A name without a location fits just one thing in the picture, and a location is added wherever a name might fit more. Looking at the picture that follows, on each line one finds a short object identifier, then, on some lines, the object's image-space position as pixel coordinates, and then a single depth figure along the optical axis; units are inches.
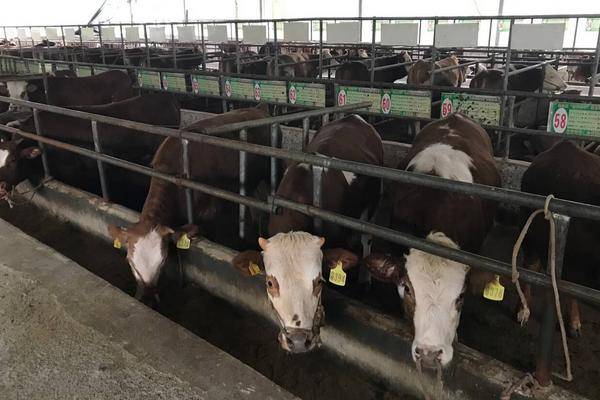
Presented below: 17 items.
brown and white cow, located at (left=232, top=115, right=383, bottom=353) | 104.3
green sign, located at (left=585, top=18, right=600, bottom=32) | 612.4
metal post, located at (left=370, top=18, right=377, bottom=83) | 262.3
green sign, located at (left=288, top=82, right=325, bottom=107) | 237.9
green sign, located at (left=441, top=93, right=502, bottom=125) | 194.2
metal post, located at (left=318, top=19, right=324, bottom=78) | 271.4
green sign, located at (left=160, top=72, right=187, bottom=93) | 304.2
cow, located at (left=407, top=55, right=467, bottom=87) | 384.8
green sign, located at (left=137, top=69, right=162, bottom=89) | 325.7
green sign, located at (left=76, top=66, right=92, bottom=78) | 399.9
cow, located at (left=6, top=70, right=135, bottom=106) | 327.0
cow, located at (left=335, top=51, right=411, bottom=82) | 378.9
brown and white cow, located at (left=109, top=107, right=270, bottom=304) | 139.9
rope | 73.7
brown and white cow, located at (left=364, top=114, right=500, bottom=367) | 97.1
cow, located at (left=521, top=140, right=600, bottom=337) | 129.7
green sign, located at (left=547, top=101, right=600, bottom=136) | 168.8
